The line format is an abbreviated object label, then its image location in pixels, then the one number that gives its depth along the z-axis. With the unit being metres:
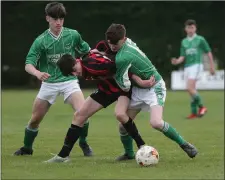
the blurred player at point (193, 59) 29.69
